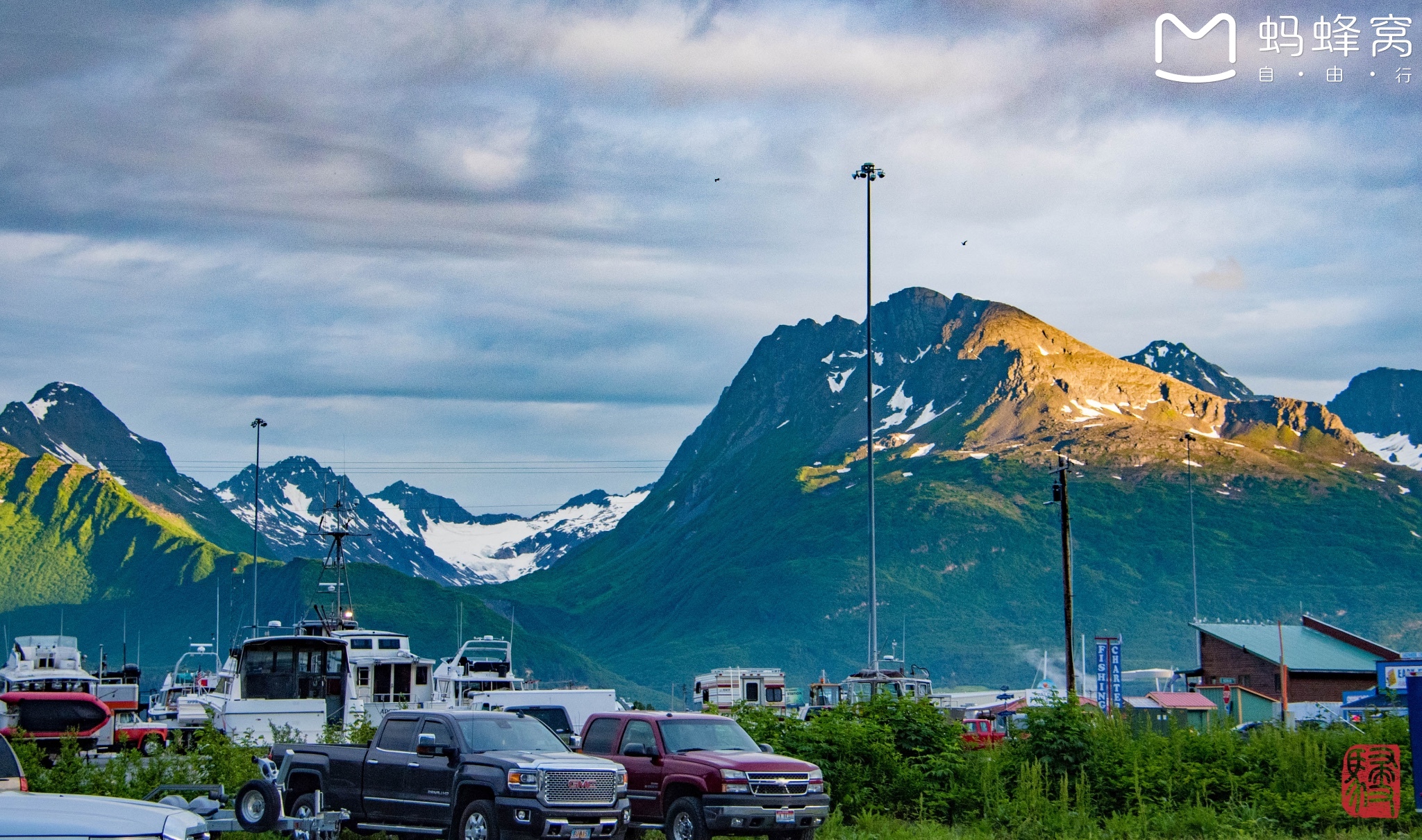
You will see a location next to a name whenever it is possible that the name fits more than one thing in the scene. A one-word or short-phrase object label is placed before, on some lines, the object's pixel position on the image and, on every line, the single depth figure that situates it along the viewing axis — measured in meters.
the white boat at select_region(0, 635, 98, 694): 48.25
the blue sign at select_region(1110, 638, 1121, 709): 54.12
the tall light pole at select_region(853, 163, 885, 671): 56.81
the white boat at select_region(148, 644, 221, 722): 61.50
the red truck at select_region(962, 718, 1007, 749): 34.25
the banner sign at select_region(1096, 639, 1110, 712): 54.34
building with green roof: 84.81
